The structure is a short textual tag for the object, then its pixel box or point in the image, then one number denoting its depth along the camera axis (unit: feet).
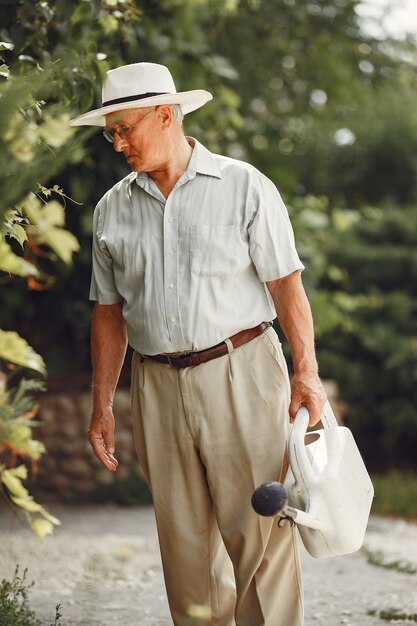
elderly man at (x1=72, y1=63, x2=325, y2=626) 15.59
